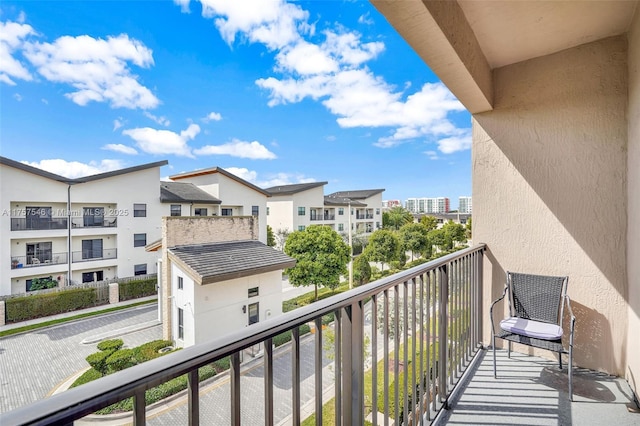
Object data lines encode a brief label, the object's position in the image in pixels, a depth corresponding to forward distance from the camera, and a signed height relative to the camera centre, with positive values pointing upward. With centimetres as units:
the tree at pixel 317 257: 1127 -167
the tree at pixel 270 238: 1891 -155
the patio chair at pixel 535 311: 194 -74
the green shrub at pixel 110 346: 642 -279
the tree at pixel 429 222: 2545 -89
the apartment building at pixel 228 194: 1641 +115
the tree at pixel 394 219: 2789 -63
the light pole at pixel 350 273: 1209 -247
